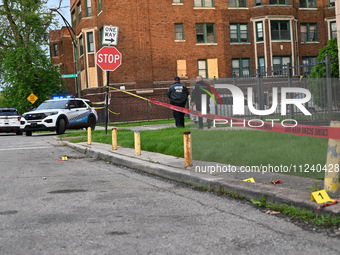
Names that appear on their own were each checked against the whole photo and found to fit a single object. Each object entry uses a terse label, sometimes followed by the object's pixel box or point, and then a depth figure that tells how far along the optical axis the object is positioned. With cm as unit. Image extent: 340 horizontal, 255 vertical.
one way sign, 1706
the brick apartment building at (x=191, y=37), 3906
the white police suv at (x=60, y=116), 2412
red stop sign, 1759
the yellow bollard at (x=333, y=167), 559
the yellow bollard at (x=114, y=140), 1299
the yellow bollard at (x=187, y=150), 848
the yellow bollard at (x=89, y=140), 1570
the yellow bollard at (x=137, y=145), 1111
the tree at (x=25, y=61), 4009
